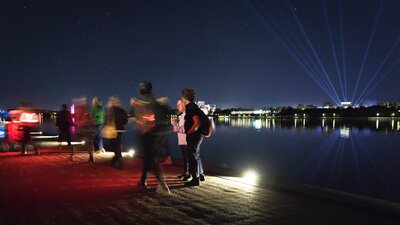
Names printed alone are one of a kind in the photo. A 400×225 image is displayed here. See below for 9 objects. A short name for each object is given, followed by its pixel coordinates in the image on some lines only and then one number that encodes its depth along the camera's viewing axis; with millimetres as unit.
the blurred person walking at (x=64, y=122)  17203
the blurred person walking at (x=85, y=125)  11961
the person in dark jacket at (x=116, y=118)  10883
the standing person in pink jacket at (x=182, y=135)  9023
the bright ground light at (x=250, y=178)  8485
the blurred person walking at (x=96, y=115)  12281
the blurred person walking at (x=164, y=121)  7548
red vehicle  13852
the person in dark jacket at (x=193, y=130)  8188
